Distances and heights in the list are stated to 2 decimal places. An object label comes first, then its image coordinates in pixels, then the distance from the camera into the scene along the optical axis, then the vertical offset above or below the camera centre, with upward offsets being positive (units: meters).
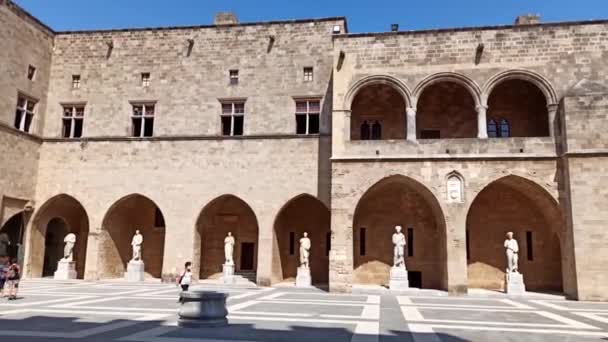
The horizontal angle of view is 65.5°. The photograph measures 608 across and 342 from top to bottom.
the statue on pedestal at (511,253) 16.88 -0.12
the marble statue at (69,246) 21.16 -0.26
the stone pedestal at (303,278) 19.08 -1.32
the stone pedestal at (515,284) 16.52 -1.19
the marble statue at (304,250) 19.41 -0.22
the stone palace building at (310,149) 16.72 +3.80
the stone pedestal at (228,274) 19.84 -1.26
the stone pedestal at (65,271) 20.77 -1.35
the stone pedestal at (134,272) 20.39 -1.30
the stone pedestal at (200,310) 8.21 -1.16
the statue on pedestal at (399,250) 17.31 -0.10
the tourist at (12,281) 12.66 -1.13
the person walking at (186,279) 11.71 -0.89
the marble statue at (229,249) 20.02 -0.23
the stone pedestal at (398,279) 16.91 -1.14
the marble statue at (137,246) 20.55 -0.19
